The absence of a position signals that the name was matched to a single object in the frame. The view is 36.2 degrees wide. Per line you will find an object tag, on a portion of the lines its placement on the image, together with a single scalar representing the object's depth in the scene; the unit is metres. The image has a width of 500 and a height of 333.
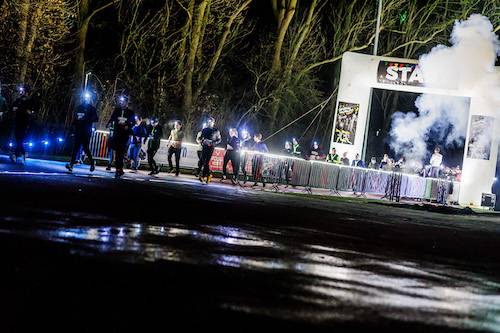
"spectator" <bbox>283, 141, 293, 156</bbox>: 37.12
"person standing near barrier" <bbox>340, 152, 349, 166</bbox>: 33.21
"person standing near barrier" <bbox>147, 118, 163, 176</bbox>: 25.22
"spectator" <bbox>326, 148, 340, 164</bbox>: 33.09
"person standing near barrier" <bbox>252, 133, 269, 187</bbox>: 28.45
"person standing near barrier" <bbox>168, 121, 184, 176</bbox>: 25.81
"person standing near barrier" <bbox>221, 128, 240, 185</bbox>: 25.98
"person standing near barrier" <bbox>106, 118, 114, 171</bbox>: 24.00
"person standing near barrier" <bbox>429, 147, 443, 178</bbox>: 35.34
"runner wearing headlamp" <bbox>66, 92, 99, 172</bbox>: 19.53
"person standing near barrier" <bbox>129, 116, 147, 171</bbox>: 25.50
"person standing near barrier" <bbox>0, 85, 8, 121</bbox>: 21.38
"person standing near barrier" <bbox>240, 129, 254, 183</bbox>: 27.62
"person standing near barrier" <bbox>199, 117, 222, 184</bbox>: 24.31
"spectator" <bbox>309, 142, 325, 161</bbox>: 36.31
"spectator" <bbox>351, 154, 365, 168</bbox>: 33.38
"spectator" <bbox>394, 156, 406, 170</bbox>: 40.09
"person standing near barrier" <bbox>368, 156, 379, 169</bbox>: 38.06
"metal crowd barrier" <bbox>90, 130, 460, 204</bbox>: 28.66
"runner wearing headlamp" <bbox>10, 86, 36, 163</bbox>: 20.53
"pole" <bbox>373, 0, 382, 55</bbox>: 34.59
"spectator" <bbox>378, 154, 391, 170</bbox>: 40.35
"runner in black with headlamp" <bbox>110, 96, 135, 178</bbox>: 19.95
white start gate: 32.88
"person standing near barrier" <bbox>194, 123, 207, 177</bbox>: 24.90
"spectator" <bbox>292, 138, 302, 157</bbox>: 37.93
